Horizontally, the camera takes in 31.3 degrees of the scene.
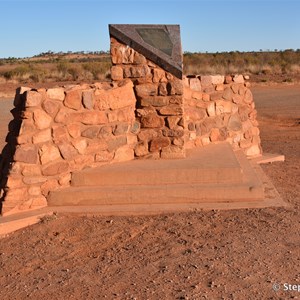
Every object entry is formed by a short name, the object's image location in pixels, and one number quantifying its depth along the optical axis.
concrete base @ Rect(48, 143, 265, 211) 6.30
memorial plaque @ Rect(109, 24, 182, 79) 7.08
